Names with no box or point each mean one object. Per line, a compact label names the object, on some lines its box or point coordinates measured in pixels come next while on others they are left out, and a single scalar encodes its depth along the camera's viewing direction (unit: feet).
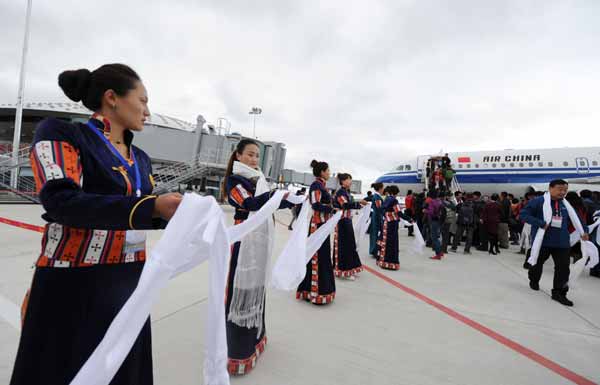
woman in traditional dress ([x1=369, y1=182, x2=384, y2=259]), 26.08
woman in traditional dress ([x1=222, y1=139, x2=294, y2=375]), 7.39
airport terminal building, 61.77
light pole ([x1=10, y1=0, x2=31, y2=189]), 54.13
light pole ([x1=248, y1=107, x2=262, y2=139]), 115.34
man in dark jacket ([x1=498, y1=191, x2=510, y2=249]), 31.42
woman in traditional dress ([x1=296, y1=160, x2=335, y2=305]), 12.51
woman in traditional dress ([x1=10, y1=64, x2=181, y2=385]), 2.96
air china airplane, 47.94
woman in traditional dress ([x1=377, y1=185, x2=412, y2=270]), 20.62
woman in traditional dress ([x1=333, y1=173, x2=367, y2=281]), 16.39
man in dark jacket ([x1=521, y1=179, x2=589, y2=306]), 14.53
